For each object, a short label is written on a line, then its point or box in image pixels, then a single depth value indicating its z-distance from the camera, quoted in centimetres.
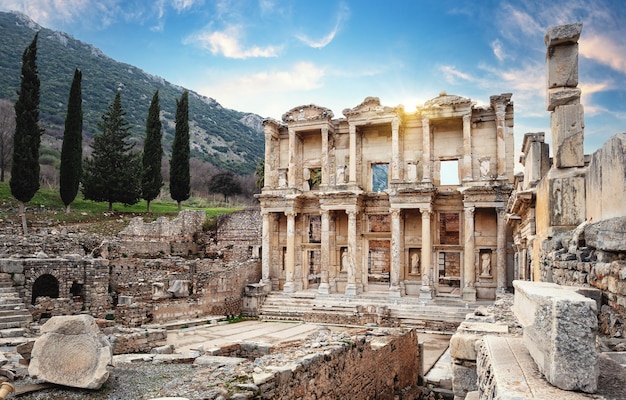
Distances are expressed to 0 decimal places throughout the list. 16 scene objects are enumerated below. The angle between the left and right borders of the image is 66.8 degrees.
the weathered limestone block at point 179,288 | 2002
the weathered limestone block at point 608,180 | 549
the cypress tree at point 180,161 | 3919
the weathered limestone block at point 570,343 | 305
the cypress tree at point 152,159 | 3869
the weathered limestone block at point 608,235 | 488
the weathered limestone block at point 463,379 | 626
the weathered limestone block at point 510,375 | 300
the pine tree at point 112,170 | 3697
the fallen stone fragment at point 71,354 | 689
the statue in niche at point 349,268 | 2452
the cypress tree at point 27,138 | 3053
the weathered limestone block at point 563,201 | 804
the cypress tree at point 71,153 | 3344
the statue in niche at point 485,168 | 2375
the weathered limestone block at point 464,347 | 629
